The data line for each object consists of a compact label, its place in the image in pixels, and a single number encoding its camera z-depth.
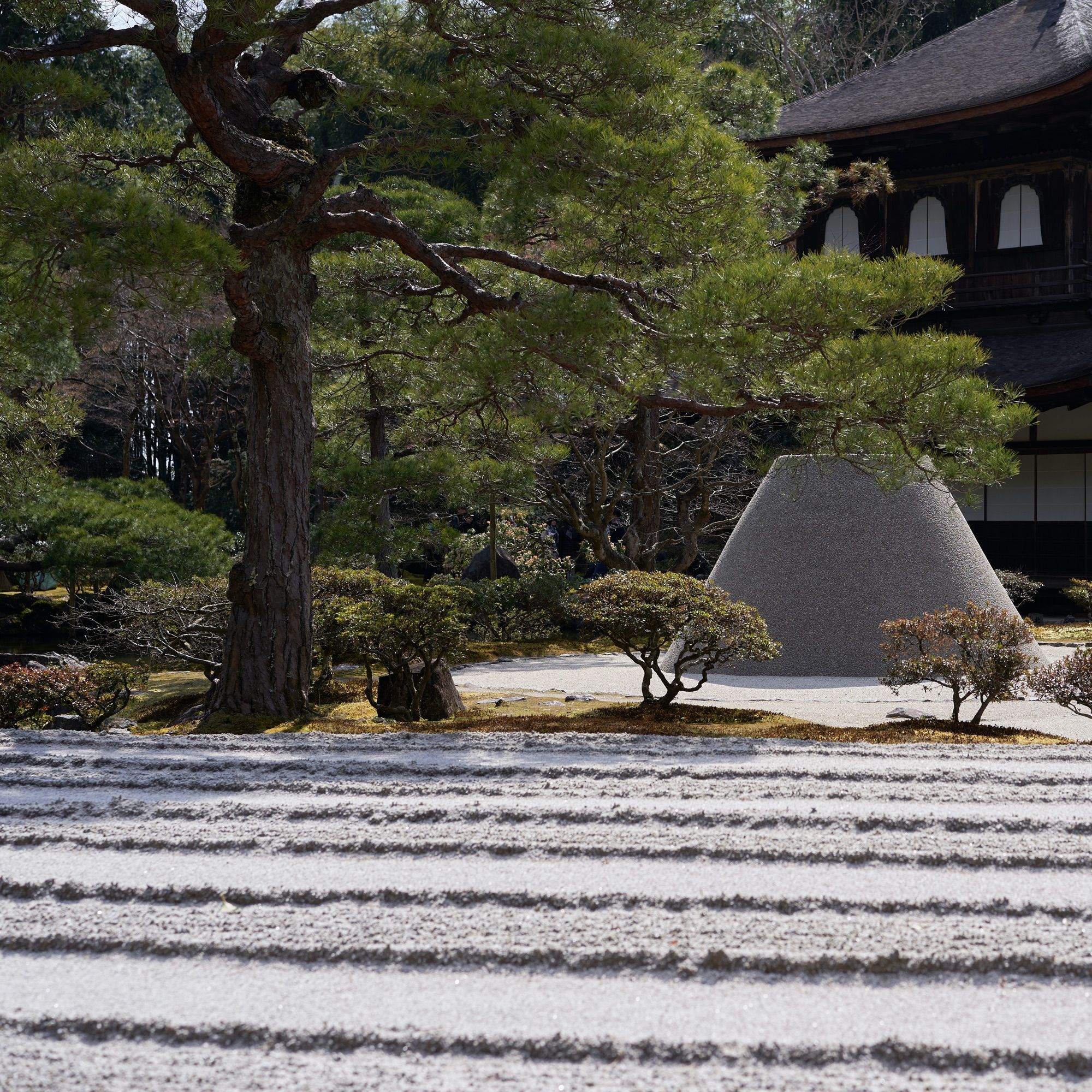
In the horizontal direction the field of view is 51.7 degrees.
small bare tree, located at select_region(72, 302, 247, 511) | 17.33
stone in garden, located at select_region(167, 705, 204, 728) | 7.53
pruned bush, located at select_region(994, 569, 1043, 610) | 12.67
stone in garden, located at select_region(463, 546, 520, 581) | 15.33
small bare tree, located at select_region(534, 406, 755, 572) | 13.09
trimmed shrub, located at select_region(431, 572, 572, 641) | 13.12
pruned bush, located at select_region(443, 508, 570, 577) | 15.84
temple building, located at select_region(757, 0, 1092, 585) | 13.91
